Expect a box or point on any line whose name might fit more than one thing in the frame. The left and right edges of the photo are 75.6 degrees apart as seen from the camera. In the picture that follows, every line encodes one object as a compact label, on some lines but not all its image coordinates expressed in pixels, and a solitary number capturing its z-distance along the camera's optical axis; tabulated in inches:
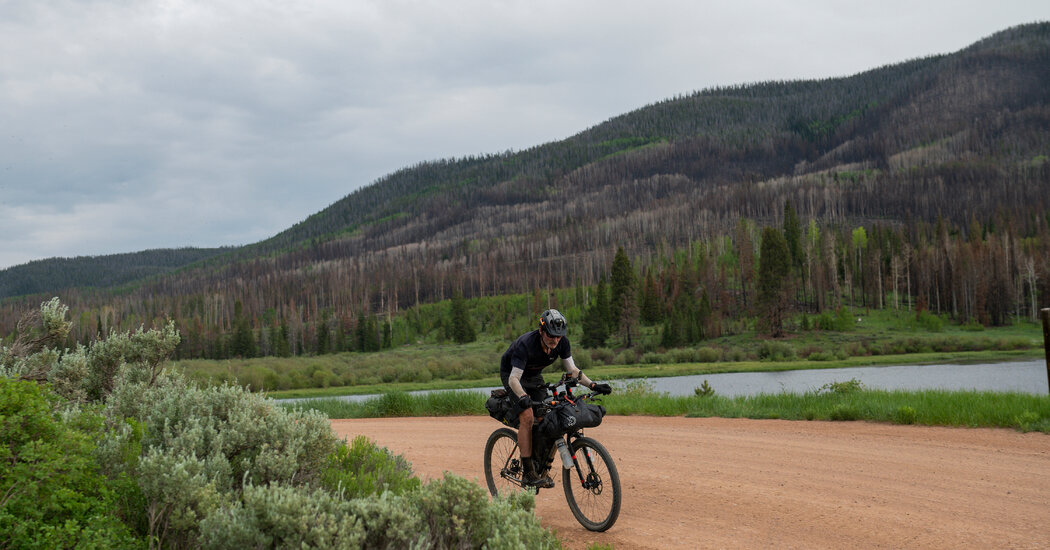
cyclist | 291.0
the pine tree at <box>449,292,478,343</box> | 3986.2
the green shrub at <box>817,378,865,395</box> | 664.4
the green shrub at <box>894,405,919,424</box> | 522.9
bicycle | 275.7
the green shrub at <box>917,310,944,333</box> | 3068.4
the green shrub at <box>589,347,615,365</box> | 2642.7
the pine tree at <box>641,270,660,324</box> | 3511.3
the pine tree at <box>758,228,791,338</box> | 3088.1
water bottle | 285.6
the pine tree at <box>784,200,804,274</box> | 4060.0
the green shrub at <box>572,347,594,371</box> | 2357.4
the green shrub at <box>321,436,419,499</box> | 244.8
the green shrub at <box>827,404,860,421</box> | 559.5
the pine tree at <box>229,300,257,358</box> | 4281.5
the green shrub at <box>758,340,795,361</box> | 2433.6
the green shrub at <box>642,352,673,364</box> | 2500.0
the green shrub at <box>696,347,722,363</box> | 2509.8
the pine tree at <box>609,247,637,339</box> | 3048.7
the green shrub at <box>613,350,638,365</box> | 2589.3
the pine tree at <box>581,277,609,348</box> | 3029.0
